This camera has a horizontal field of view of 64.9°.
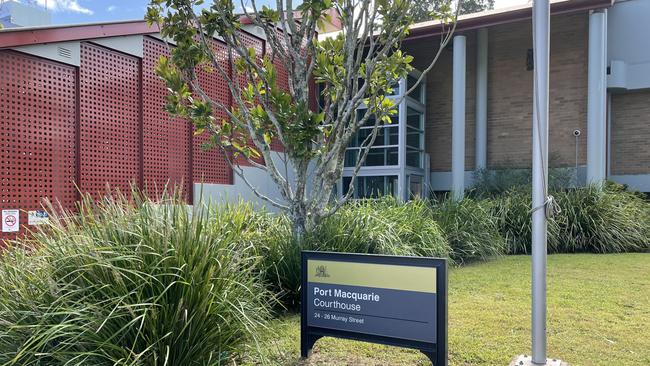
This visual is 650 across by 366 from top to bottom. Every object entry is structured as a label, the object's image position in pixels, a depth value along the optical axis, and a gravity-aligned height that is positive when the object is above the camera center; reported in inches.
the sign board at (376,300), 140.8 -34.6
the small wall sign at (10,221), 317.7 -25.0
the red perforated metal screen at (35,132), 325.1 +33.0
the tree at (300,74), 250.5 +55.9
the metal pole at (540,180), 137.6 +1.1
